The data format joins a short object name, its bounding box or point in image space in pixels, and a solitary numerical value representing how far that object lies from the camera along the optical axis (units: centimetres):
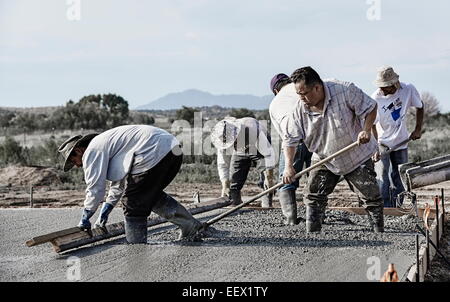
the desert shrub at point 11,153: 1815
